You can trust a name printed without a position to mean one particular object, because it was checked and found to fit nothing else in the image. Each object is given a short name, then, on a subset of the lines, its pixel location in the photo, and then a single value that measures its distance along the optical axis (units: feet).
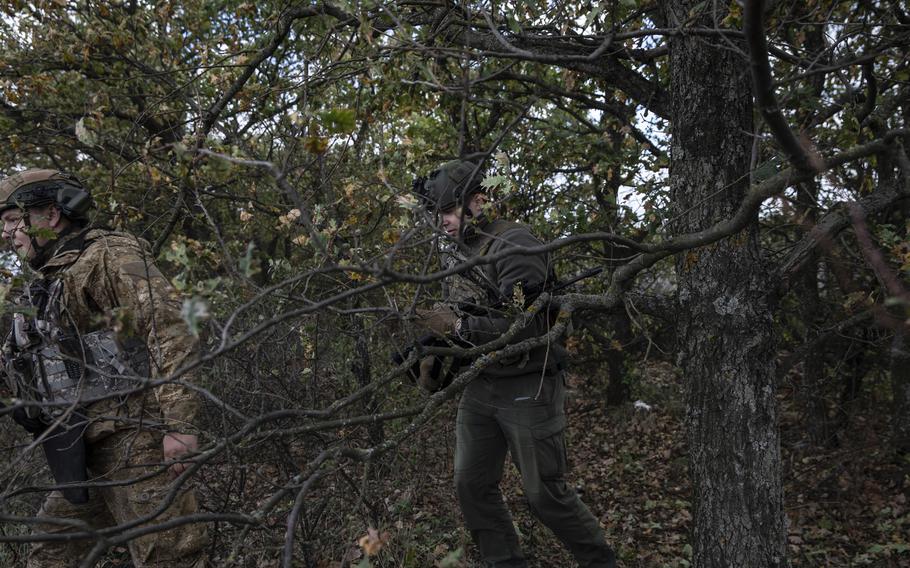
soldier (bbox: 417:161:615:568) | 10.21
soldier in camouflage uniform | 9.37
